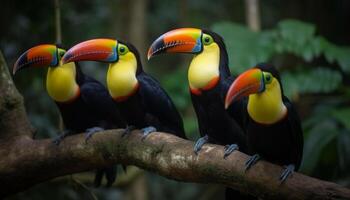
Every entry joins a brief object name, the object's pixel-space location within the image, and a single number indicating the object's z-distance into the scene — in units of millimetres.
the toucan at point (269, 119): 6434
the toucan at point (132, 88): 7887
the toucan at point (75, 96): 8414
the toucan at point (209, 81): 7582
